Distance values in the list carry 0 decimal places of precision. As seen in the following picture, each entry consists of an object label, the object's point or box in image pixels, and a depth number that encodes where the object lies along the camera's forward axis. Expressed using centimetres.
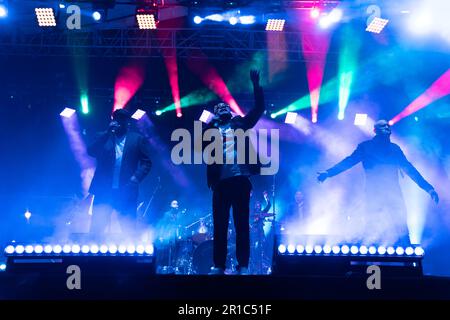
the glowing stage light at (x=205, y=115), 1541
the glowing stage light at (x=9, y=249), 589
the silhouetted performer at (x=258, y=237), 1142
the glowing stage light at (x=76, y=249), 580
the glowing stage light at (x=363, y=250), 589
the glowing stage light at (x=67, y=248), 584
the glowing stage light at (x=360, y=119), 1520
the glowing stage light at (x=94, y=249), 584
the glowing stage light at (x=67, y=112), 1509
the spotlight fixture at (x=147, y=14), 1142
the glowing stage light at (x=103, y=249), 584
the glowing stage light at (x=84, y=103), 1479
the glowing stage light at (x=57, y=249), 590
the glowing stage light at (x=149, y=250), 574
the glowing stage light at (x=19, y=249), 594
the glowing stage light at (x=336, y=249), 584
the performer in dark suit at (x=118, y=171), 681
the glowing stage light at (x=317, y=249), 583
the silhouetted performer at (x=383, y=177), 698
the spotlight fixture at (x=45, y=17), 1142
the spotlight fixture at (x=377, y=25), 1158
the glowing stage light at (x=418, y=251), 584
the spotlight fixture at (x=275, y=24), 1186
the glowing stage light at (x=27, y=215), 1352
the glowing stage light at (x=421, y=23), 1200
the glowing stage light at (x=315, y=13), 1127
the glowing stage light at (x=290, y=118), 1530
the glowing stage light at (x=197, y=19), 1210
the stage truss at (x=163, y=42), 1288
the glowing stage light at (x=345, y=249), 587
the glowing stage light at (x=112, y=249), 581
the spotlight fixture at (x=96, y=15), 1170
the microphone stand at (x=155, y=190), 1582
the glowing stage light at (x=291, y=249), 588
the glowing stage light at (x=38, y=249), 594
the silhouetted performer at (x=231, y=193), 575
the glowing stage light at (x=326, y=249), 583
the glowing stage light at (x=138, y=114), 1527
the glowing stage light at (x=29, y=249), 593
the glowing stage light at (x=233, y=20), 1209
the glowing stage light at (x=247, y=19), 1212
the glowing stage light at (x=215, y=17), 1212
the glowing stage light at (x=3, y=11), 1124
